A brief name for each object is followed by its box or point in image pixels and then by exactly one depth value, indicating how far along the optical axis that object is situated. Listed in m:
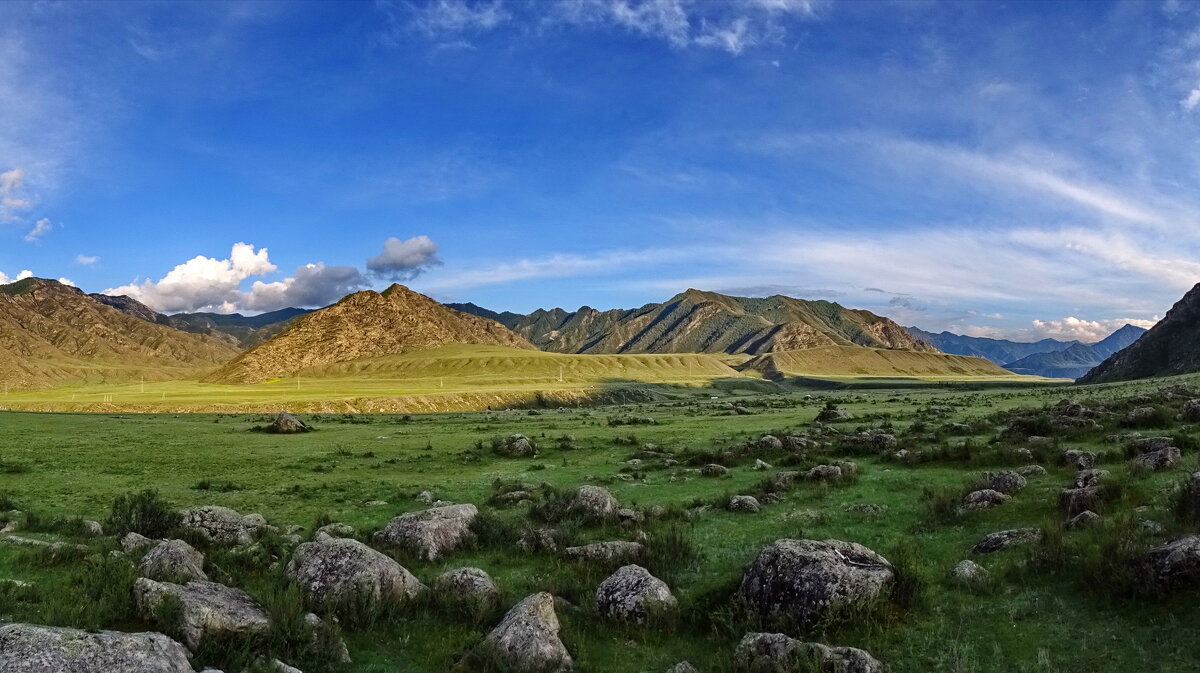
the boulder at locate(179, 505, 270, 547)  15.19
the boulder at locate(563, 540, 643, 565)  13.57
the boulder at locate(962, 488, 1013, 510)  15.73
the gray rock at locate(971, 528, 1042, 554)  12.72
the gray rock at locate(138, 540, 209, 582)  10.93
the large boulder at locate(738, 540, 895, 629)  10.02
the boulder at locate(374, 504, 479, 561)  14.73
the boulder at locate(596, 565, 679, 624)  10.70
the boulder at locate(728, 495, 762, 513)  17.86
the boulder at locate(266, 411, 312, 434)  47.59
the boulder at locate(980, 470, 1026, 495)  17.11
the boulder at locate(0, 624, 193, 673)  6.76
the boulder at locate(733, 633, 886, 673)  8.35
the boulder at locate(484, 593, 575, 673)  9.06
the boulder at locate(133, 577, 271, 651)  8.82
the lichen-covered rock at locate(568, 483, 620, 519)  17.59
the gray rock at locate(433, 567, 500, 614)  11.12
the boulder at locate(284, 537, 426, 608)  10.96
